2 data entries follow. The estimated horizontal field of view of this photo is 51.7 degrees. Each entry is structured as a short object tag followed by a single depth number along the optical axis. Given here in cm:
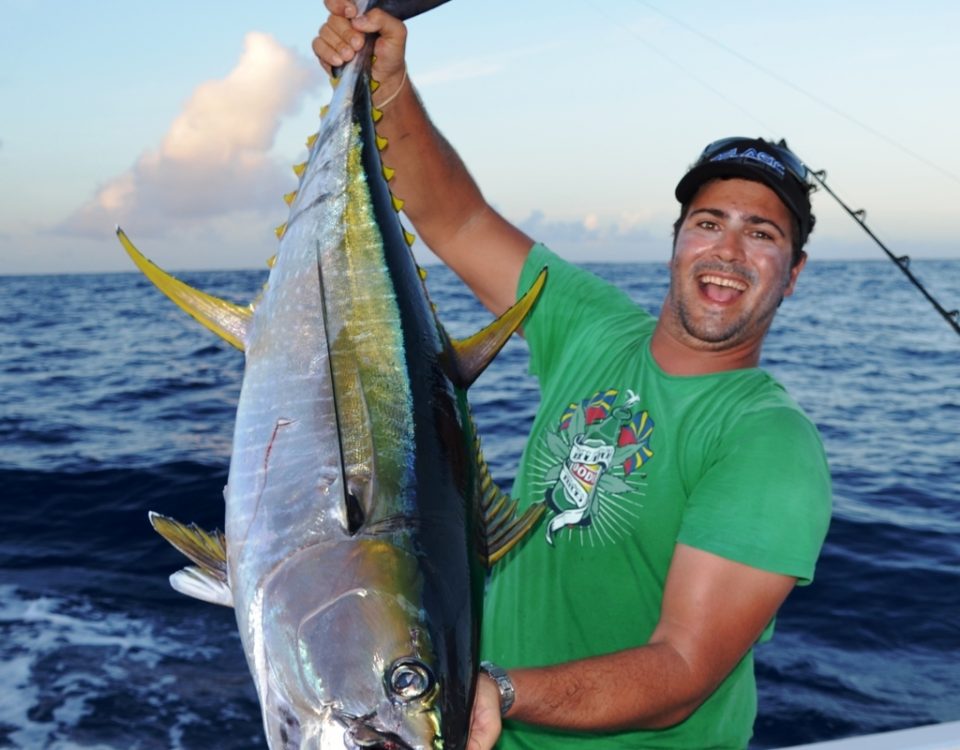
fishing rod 367
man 205
